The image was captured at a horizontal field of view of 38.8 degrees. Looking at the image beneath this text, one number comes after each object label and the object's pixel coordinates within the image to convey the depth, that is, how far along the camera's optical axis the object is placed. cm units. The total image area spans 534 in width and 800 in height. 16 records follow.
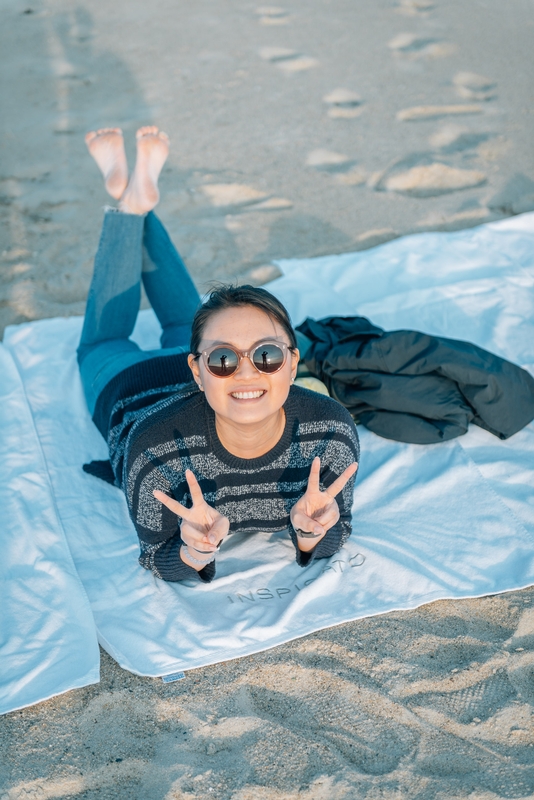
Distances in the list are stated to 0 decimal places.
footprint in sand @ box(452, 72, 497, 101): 595
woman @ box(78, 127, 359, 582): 216
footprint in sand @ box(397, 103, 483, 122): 570
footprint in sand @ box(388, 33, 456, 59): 651
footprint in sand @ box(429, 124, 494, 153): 535
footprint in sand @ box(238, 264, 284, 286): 428
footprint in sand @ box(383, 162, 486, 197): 504
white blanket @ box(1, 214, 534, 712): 252
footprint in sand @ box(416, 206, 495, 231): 471
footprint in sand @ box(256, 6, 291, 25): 703
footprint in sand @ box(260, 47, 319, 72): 637
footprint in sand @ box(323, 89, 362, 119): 578
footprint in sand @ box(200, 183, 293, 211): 487
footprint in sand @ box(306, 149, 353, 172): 523
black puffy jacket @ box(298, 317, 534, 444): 308
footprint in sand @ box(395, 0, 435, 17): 718
